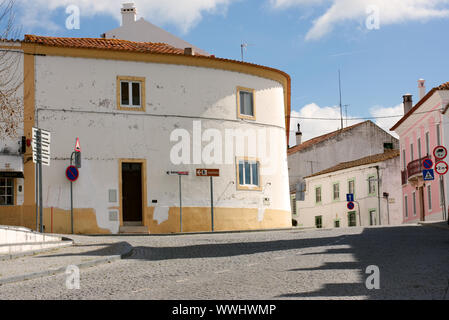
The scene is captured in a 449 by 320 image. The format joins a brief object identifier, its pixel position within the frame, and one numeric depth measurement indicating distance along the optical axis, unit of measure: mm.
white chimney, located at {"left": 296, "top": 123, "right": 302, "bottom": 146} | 73812
